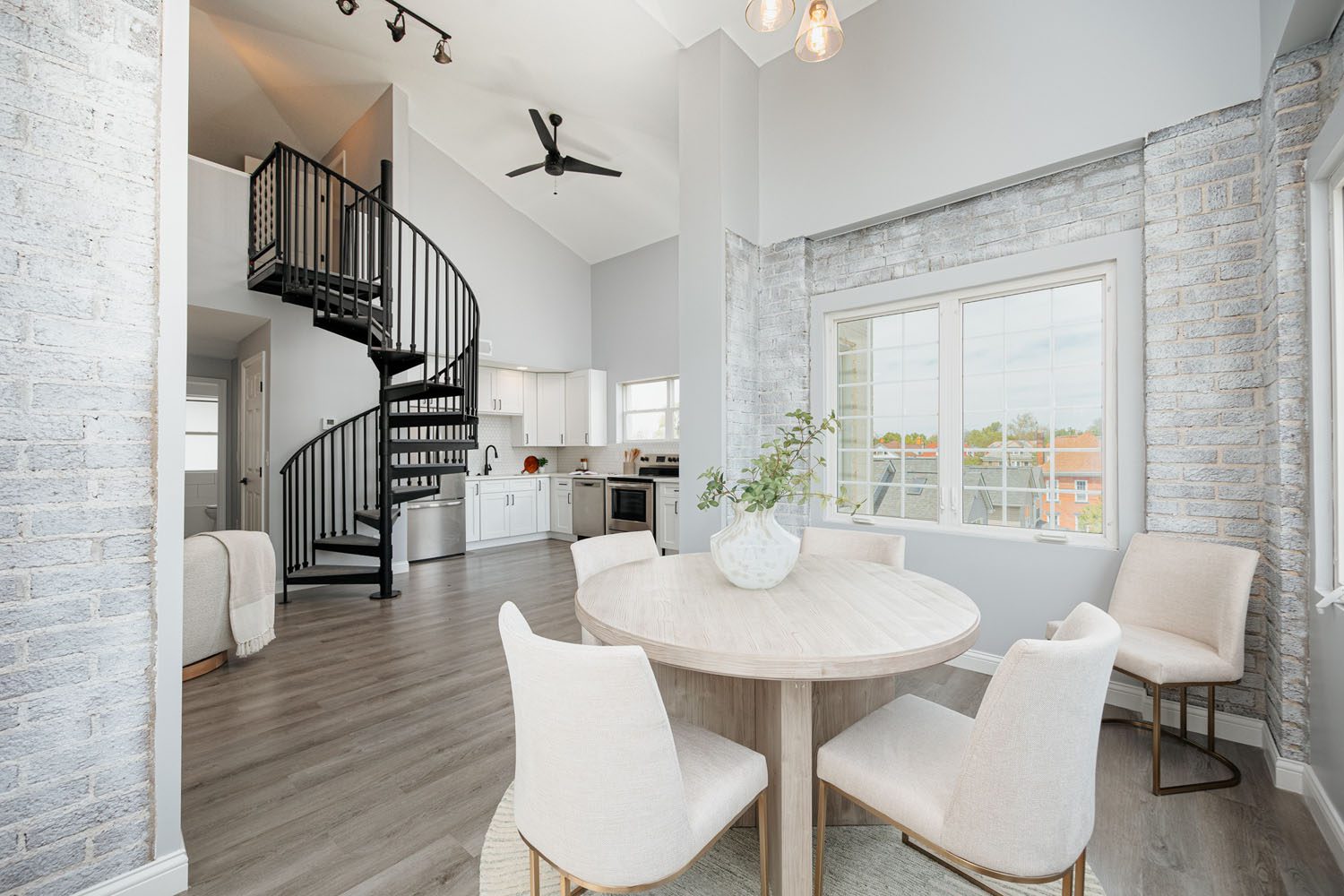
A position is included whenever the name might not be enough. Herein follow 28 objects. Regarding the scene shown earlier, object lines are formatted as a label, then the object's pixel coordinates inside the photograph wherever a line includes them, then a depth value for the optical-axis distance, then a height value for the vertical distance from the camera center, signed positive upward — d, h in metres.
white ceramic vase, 1.74 -0.32
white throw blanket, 2.97 -0.76
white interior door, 4.84 +0.07
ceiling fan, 4.89 +2.63
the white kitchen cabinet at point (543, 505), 7.24 -0.72
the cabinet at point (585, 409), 7.28 +0.57
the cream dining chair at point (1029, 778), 1.01 -0.63
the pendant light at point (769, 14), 1.77 +1.43
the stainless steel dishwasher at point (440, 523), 5.62 -0.76
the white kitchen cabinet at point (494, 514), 6.56 -0.76
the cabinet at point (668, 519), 6.04 -0.75
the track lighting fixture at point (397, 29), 3.94 +3.05
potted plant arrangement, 1.73 -0.28
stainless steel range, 6.30 -0.51
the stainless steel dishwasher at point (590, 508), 6.70 -0.70
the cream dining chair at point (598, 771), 0.96 -0.59
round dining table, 1.22 -0.44
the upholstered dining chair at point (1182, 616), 1.92 -0.66
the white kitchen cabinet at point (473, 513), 6.42 -0.72
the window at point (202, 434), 6.52 +0.22
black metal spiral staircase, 4.11 +0.53
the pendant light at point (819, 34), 1.82 +1.41
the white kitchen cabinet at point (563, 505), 7.11 -0.71
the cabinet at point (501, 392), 6.89 +0.77
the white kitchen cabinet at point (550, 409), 7.44 +0.57
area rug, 1.48 -1.19
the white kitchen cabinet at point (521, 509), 6.86 -0.73
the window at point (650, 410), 6.84 +0.52
